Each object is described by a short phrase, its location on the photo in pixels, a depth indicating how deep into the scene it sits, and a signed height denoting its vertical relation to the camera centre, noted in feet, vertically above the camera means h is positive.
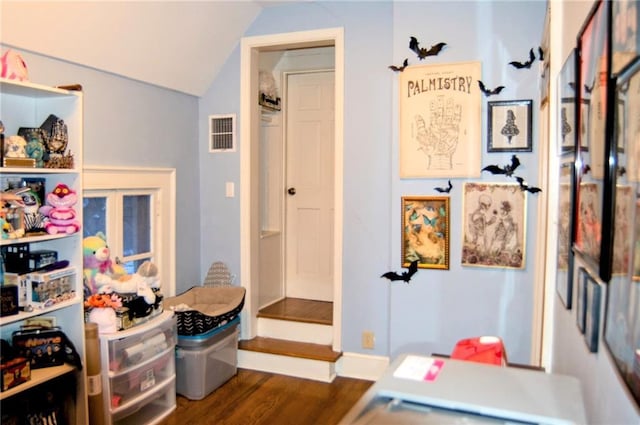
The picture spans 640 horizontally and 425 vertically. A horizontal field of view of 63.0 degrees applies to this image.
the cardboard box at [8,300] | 6.89 -1.41
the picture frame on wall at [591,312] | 3.60 -0.82
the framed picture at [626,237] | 2.62 -0.22
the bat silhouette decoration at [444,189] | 9.87 +0.14
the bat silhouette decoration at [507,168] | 9.40 +0.52
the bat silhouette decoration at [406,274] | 10.19 -1.55
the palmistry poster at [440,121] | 9.68 +1.43
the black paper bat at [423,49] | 9.79 +2.78
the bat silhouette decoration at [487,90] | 9.49 +1.94
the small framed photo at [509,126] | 9.34 +1.27
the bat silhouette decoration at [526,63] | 9.23 +2.38
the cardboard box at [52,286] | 7.23 -1.30
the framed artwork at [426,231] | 9.98 -0.68
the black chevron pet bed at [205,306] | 10.12 -2.36
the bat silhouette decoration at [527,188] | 9.29 +0.15
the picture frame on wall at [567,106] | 4.74 +0.89
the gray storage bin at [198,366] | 10.16 -3.35
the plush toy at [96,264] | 8.59 -1.17
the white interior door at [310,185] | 14.24 +0.29
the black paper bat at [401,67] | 10.09 +2.51
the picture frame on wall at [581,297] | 4.03 -0.80
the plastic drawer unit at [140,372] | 8.27 -3.00
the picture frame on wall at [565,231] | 4.79 -0.34
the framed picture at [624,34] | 2.67 +0.90
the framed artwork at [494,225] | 9.46 -0.52
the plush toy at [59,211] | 7.47 -0.23
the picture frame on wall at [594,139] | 3.32 +0.41
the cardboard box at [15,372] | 6.73 -2.34
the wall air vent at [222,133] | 12.14 +1.46
